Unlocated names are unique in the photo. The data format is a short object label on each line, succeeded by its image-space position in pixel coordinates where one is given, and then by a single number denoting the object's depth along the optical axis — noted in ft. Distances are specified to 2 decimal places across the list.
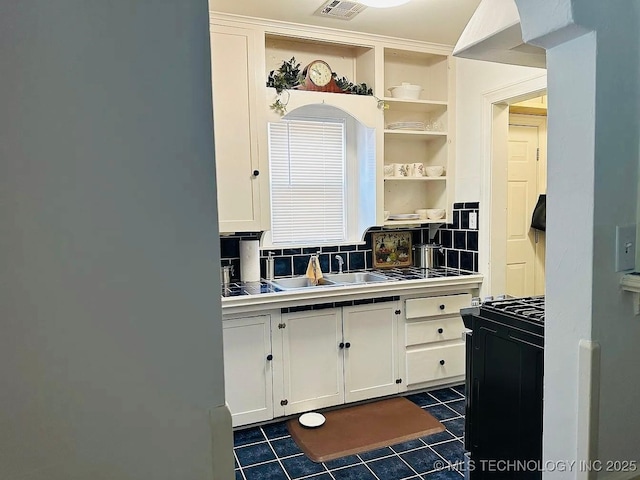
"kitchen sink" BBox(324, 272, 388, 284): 11.16
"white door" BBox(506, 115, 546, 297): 11.50
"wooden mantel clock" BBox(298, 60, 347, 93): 10.28
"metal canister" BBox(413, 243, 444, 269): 12.05
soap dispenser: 10.75
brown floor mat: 8.30
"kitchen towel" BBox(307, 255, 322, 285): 10.75
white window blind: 10.98
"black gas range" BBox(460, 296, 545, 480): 5.10
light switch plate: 4.35
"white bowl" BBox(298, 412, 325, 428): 9.06
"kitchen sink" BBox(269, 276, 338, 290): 10.65
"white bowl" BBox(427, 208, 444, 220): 11.69
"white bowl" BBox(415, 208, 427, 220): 11.75
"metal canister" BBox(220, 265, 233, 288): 9.86
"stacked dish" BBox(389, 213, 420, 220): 11.51
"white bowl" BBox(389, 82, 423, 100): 11.05
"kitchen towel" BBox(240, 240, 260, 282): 10.26
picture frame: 12.00
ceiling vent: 8.72
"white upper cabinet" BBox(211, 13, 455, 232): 9.30
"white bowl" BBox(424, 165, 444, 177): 11.66
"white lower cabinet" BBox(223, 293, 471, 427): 8.91
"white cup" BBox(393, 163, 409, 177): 11.39
